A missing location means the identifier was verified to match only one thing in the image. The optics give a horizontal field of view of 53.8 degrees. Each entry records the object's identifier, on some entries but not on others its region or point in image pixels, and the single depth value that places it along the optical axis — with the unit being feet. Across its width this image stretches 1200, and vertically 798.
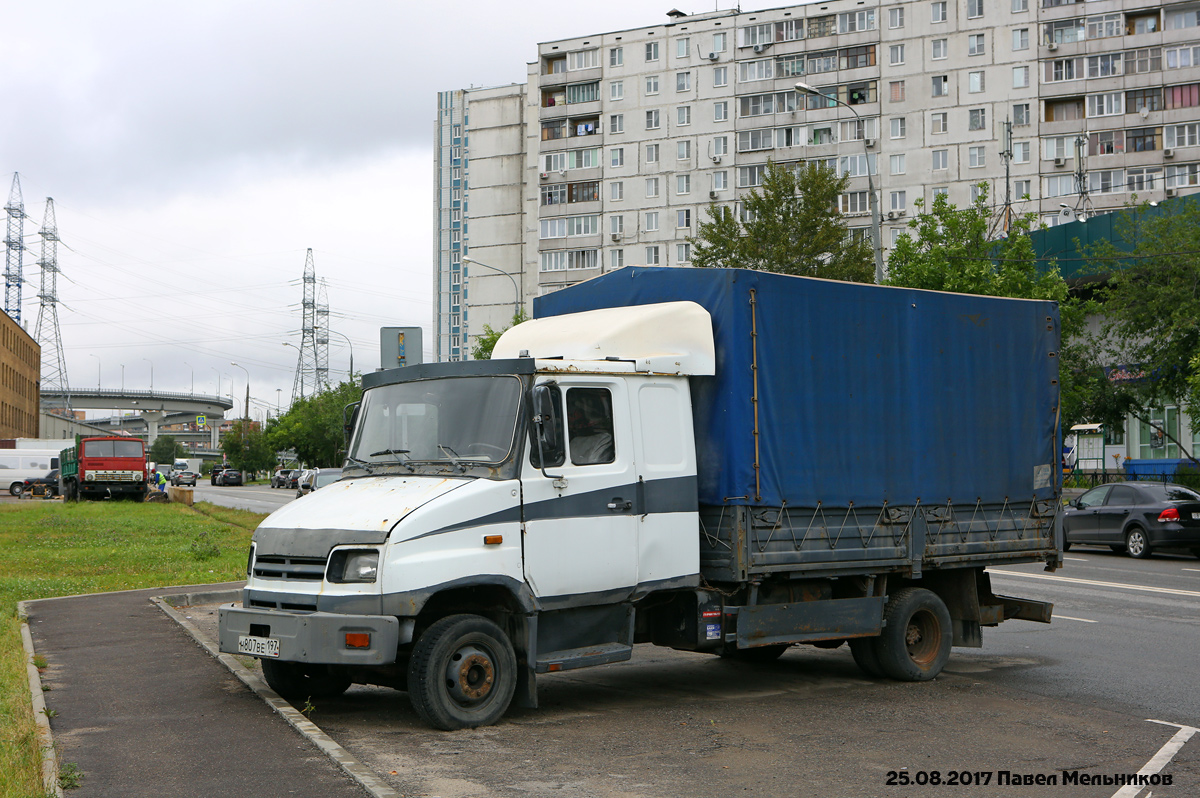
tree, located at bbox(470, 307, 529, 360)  200.81
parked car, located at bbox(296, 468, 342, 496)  107.30
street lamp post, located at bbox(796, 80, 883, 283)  93.61
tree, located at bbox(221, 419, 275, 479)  384.88
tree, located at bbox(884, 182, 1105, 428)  118.01
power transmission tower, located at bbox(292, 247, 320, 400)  374.63
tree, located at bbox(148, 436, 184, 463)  631.56
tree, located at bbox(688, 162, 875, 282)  140.87
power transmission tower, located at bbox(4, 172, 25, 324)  399.28
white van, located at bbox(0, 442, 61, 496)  234.17
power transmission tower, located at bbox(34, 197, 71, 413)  403.34
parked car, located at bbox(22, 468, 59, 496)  210.59
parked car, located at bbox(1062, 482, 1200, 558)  77.46
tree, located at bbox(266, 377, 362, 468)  296.51
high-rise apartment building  240.32
